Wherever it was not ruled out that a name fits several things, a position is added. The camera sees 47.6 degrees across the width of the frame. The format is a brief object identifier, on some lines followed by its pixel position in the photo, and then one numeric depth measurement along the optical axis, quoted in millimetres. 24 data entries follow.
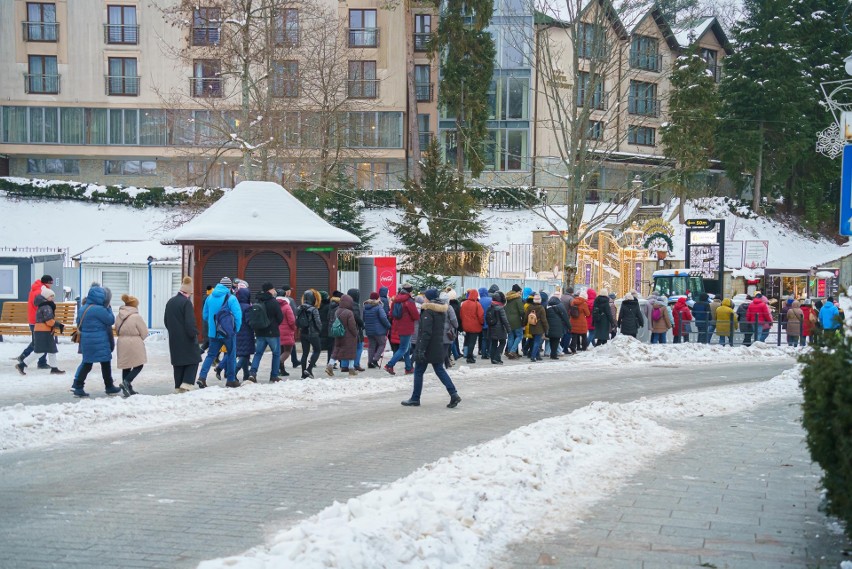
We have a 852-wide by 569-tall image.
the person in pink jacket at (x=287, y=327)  17172
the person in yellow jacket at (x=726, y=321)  27594
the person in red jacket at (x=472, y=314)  20750
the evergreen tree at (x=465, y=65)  49031
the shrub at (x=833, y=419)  5748
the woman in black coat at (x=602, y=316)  25031
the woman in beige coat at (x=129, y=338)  14164
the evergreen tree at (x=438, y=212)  36094
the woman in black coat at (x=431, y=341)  13609
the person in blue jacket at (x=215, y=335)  15336
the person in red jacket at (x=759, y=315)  27859
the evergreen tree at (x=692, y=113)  50281
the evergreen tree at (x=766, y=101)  53875
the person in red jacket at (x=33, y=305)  17547
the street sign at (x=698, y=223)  35491
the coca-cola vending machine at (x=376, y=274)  26656
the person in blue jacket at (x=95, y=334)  14125
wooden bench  23766
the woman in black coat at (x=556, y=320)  22484
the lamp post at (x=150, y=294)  27766
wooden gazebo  22891
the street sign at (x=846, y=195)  7879
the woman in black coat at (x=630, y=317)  25531
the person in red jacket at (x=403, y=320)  18391
